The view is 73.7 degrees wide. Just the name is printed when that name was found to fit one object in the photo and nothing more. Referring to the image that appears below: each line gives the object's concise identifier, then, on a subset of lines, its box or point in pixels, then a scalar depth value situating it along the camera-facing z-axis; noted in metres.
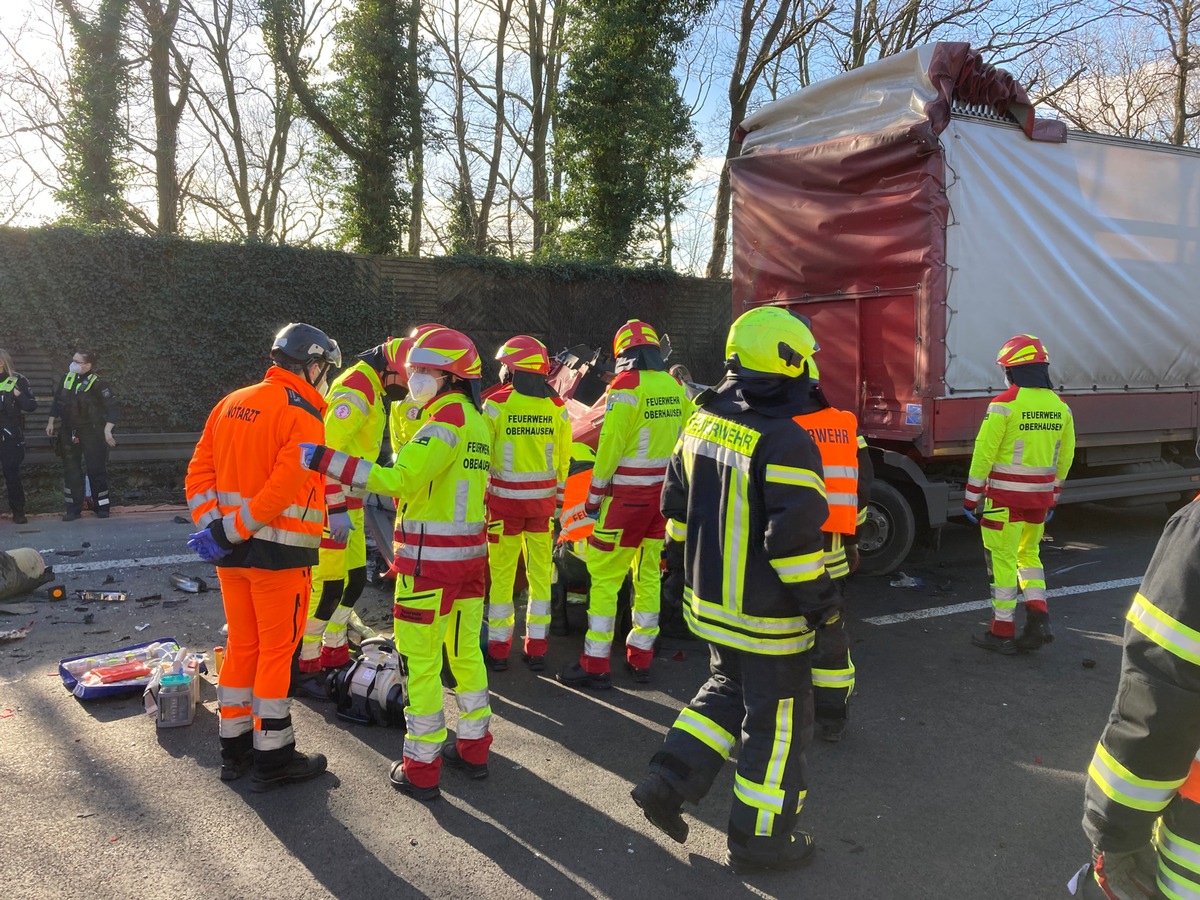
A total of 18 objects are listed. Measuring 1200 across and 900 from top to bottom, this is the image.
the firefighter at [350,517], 4.60
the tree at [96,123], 14.00
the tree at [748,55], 19.98
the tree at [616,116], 16.45
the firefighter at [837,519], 3.63
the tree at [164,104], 15.73
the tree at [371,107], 16.23
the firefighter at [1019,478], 5.35
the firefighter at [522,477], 4.97
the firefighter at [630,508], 4.88
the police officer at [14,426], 9.09
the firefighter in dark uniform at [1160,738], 1.62
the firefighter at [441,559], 3.47
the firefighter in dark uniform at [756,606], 2.84
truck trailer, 6.62
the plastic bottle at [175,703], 4.11
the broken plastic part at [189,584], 6.61
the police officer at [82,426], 9.55
